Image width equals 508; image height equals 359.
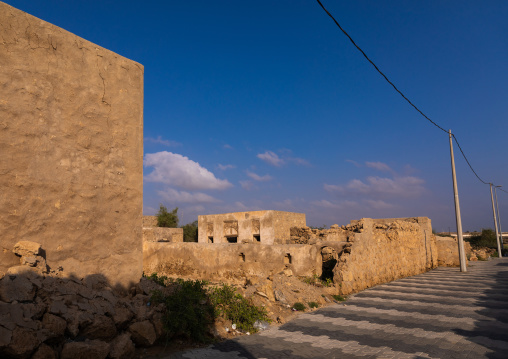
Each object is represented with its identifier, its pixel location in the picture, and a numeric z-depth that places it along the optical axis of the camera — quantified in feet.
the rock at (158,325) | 15.51
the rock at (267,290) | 24.81
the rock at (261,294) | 24.38
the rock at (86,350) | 11.80
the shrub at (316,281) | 31.40
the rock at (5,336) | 10.45
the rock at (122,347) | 13.24
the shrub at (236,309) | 19.93
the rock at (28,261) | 13.03
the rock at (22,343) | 10.62
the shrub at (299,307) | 25.23
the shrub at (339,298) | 29.40
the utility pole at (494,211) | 102.70
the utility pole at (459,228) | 49.85
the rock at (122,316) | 14.12
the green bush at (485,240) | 129.12
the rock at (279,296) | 25.38
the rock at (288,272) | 30.71
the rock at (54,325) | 11.87
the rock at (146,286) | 17.42
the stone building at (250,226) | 84.79
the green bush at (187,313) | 16.11
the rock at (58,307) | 12.38
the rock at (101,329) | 13.07
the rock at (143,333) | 14.60
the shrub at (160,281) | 20.28
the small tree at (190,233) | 117.27
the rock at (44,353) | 11.13
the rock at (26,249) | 13.21
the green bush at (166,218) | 113.00
